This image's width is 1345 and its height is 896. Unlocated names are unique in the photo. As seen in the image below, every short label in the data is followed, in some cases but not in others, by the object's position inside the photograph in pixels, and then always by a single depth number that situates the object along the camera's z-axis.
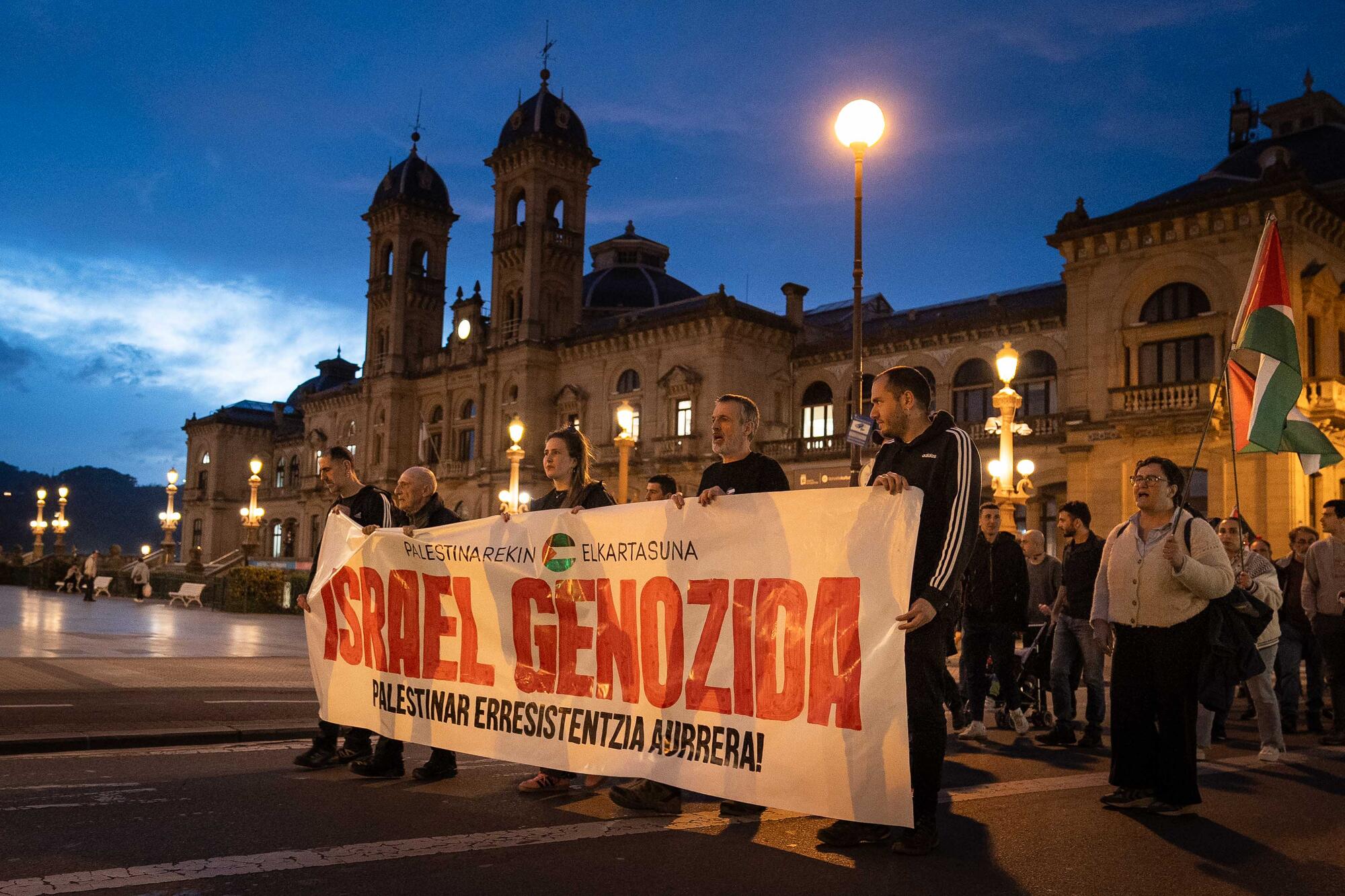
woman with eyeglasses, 6.06
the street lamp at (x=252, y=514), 38.19
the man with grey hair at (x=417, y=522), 6.82
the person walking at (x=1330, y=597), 9.85
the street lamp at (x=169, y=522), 45.47
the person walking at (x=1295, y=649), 10.66
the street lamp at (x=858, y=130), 12.24
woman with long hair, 6.75
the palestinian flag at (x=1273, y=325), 8.62
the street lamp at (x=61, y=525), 59.53
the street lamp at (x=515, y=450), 23.95
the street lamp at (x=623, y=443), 21.39
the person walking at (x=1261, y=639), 8.42
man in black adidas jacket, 5.05
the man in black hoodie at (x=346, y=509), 7.14
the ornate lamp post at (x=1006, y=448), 18.64
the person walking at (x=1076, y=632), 8.92
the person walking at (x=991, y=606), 9.59
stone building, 29.52
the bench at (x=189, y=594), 37.69
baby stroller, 10.27
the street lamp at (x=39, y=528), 62.53
